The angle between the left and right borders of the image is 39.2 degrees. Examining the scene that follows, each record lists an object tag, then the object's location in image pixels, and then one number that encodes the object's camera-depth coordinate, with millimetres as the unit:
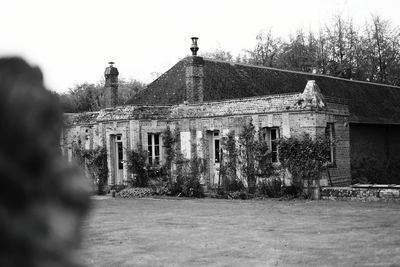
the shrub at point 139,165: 24922
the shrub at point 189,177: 23562
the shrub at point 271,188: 21469
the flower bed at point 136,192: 24328
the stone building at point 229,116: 22109
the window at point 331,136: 22517
